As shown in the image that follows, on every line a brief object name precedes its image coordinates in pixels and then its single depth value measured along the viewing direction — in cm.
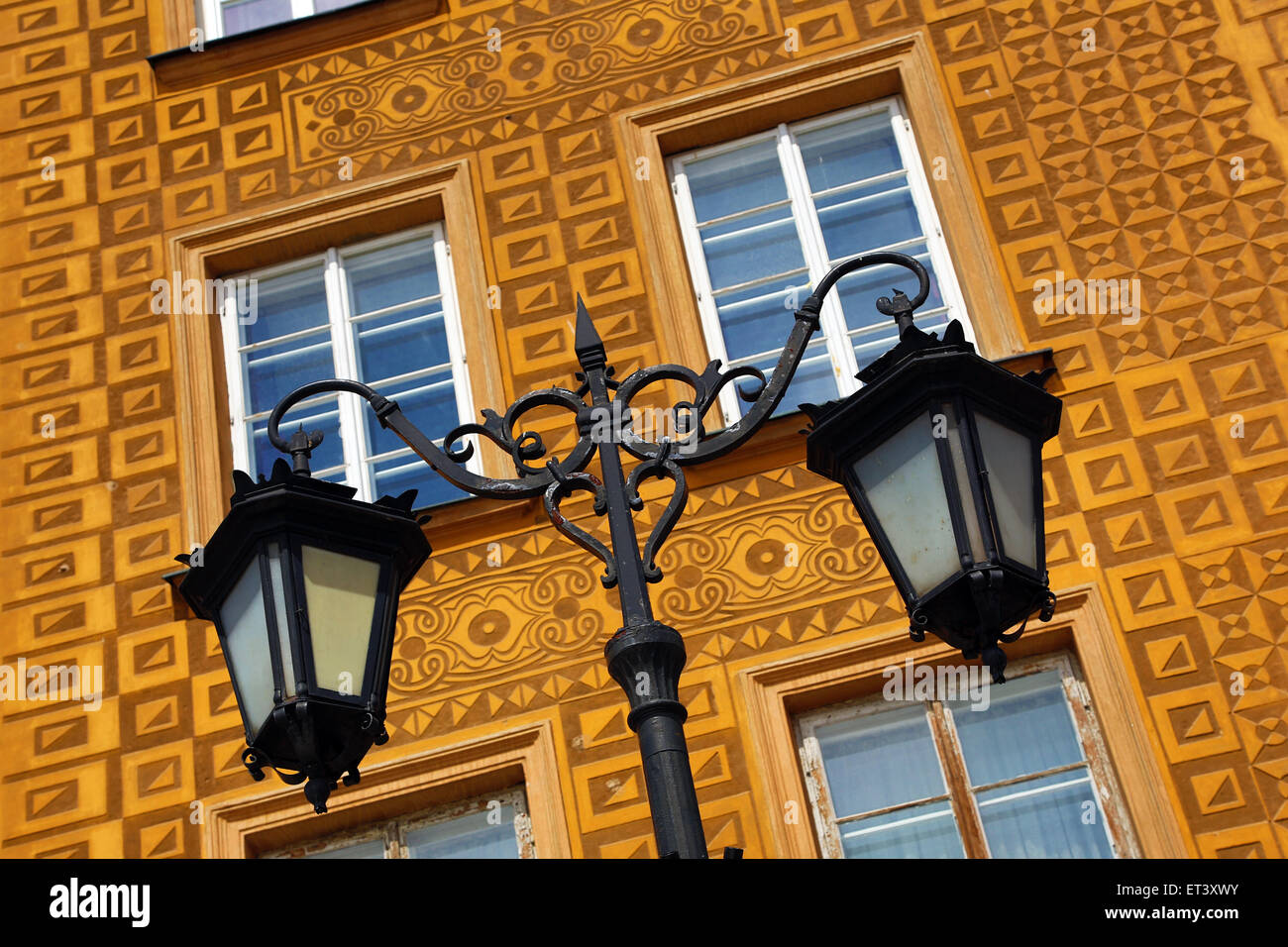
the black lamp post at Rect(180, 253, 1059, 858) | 477
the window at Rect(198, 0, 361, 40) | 1063
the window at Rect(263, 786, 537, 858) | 788
